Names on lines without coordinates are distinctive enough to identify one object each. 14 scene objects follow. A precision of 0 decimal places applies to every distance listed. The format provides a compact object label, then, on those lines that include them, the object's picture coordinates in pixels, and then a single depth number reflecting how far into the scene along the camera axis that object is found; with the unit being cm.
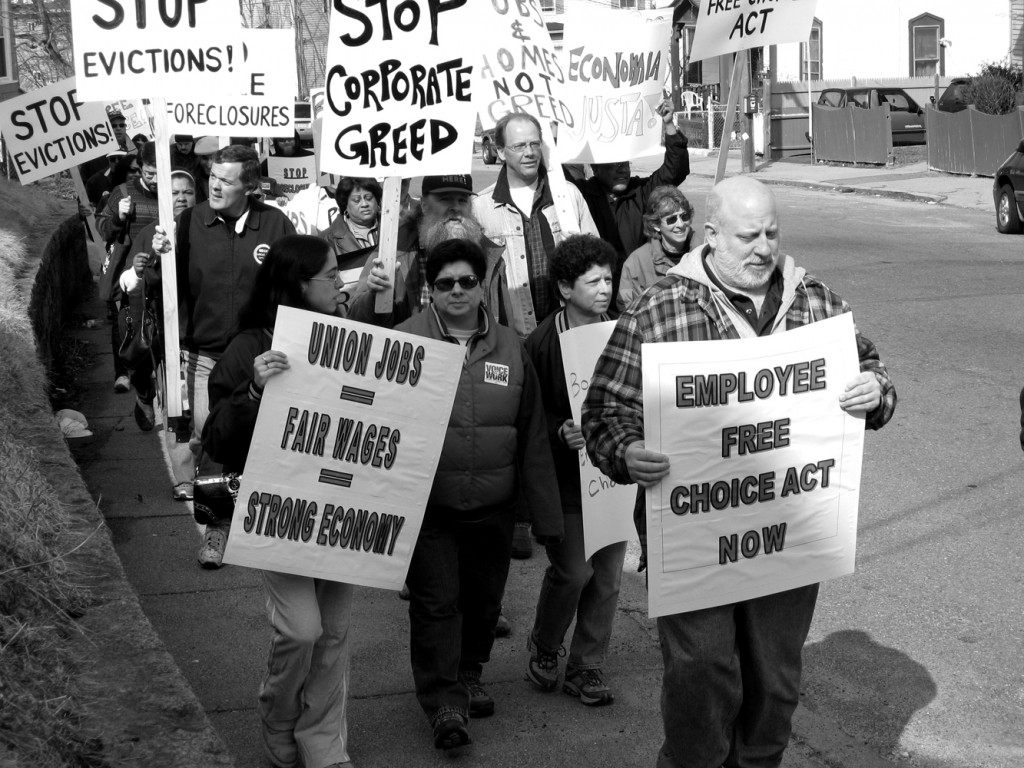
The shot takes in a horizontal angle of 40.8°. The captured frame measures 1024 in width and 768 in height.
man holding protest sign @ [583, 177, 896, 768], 386
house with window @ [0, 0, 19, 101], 1808
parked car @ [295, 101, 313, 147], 2658
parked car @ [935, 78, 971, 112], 3328
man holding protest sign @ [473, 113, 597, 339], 666
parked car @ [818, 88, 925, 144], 3606
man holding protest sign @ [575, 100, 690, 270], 759
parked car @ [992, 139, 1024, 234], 1809
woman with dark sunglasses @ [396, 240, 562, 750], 479
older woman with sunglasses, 646
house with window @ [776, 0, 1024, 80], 4641
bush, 3138
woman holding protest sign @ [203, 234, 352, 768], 443
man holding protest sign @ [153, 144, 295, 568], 690
